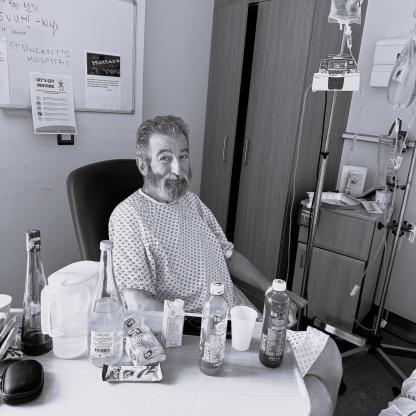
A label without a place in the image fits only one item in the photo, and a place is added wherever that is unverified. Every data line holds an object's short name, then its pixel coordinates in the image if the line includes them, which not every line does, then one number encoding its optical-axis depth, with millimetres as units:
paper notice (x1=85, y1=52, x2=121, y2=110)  1888
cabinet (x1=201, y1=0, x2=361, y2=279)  2211
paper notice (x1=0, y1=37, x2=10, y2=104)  1628
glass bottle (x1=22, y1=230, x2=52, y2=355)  838
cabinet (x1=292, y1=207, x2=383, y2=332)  2191
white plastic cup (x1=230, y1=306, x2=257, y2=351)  896
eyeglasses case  705
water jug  800
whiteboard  1652
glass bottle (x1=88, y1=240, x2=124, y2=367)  803
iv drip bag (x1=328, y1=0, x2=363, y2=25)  1648
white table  718
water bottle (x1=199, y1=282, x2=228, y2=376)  804
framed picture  2439
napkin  1144
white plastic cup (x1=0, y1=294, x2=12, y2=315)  925
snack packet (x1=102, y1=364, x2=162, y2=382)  781
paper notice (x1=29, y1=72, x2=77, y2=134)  1744
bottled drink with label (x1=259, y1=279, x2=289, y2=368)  847
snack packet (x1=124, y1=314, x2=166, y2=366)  827
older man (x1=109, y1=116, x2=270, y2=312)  1331
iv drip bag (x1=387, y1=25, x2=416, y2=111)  1738
